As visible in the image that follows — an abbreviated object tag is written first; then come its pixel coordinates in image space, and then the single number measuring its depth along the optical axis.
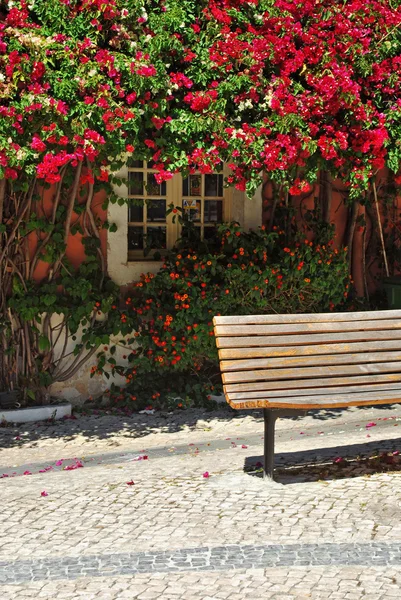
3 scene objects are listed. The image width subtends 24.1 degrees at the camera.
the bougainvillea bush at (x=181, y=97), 6.63
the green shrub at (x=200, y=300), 8.19
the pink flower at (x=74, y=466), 6.29
